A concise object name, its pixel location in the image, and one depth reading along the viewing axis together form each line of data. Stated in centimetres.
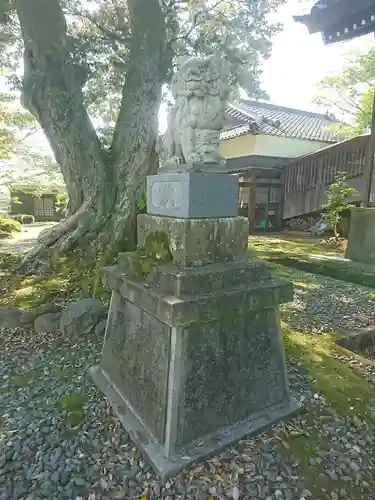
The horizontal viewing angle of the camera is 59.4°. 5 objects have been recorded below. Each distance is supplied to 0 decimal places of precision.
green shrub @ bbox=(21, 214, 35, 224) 1919
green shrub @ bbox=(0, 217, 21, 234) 1360
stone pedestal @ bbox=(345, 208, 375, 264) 731
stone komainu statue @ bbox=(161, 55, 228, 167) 241
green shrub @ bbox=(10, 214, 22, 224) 1881
